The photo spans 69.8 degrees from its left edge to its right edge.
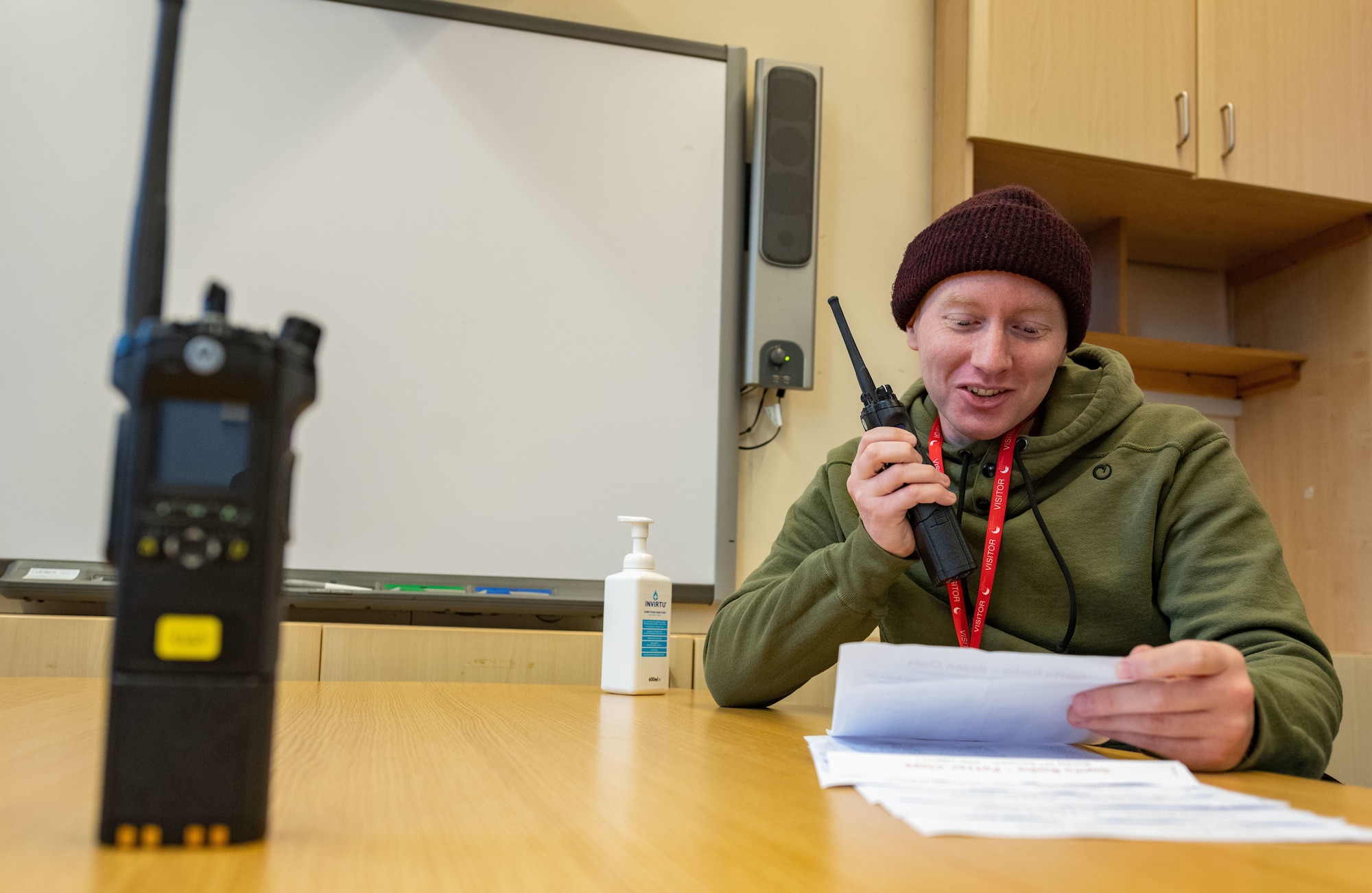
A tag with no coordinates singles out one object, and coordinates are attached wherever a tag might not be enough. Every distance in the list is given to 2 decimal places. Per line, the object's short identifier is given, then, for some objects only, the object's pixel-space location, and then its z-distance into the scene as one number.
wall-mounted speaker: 2.12
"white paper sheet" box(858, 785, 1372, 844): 0.43
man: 0.93
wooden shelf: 2.38
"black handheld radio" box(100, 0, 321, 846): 0.33
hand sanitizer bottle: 1.17
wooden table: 0.35
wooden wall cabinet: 2.13
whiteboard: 1.87
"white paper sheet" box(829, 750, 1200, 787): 0.54
